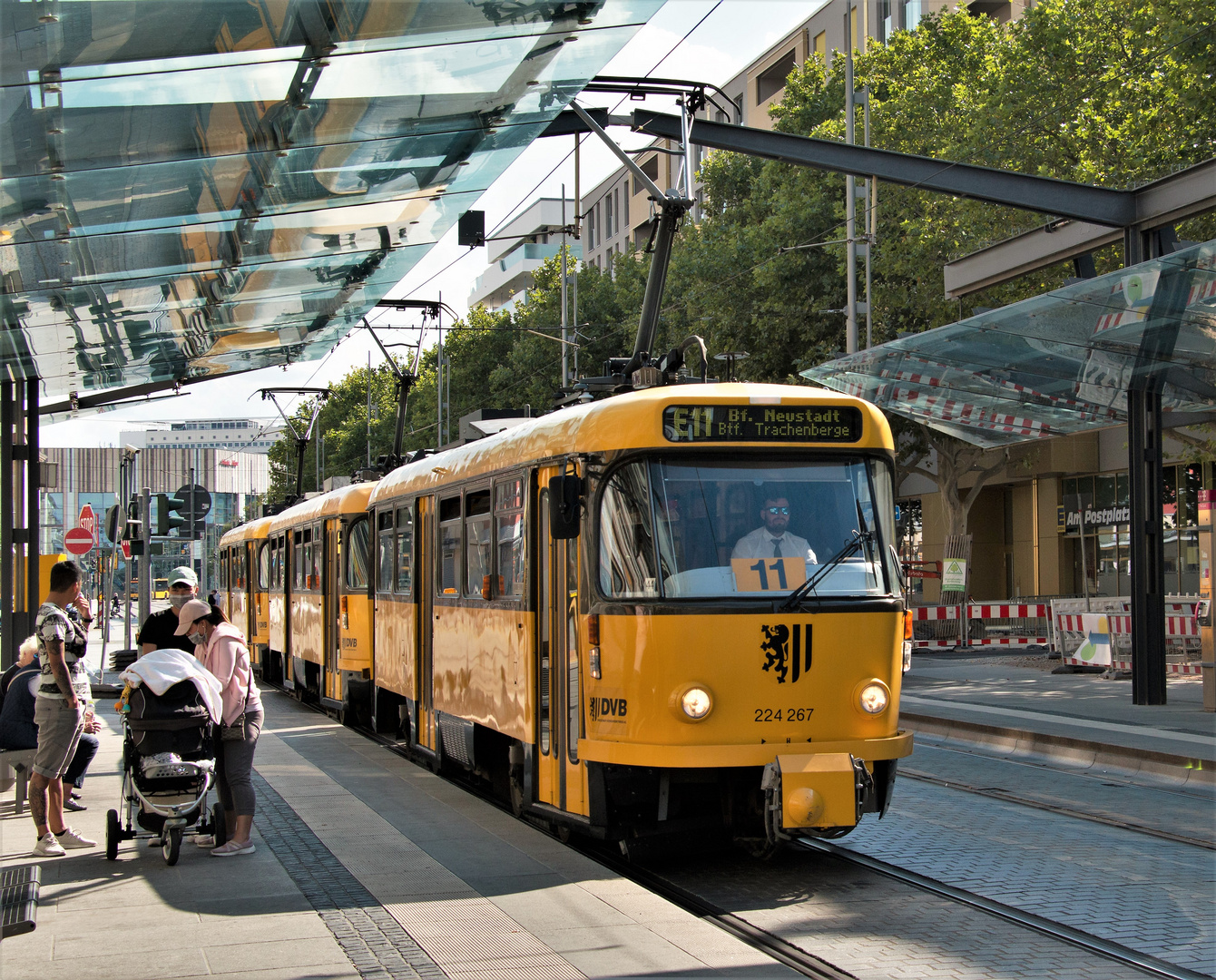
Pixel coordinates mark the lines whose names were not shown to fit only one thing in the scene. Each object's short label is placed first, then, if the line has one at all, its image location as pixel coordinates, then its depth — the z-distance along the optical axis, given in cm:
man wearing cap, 975
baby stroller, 830
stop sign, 2452
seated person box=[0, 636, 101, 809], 905
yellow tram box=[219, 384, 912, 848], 781
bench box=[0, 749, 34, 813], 901
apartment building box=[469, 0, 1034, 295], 5044
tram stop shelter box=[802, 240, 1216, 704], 1448
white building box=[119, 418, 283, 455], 16001
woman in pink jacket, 855
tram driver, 801
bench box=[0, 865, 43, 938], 611
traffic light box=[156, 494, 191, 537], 1973
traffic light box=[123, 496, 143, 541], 2192
